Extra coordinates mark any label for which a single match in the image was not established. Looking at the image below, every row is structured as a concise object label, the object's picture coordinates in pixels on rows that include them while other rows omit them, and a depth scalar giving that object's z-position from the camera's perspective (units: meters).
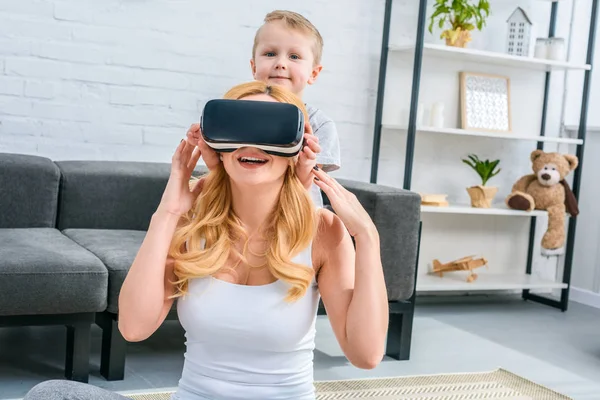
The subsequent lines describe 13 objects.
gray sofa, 2.20
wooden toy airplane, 3.90
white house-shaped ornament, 3.91
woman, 1.23
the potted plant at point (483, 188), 3.85
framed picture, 3.93
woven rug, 2.46
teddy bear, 3.93
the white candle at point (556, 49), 3.94
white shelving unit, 3.64
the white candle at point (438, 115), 3.72
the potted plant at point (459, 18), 3.64
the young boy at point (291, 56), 2.03
